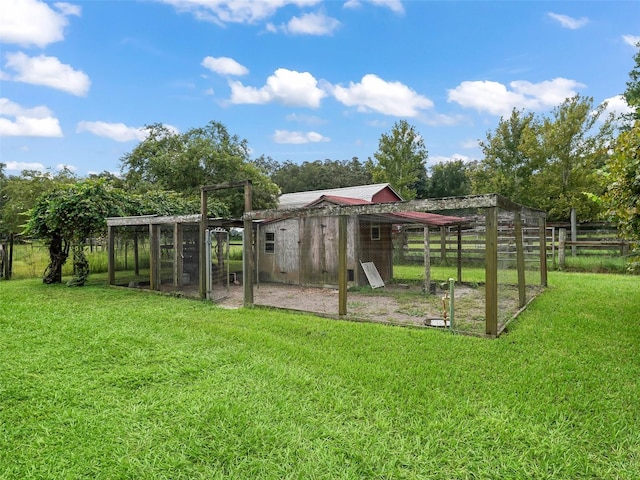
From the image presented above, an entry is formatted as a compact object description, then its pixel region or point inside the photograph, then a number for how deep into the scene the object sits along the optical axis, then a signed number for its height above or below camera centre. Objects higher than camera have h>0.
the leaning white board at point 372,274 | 9.19 -0.94
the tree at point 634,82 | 14.84 +6.71
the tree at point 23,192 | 17.47 +2.61
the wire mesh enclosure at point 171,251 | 7.97 -0.26
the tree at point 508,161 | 14.41 +3.20
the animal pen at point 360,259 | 5.11 -0.51
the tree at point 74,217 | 8.48 +0.61
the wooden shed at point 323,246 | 9.30 -0.18
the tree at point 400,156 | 19.64 +4.57
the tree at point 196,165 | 14.23 +3.20
